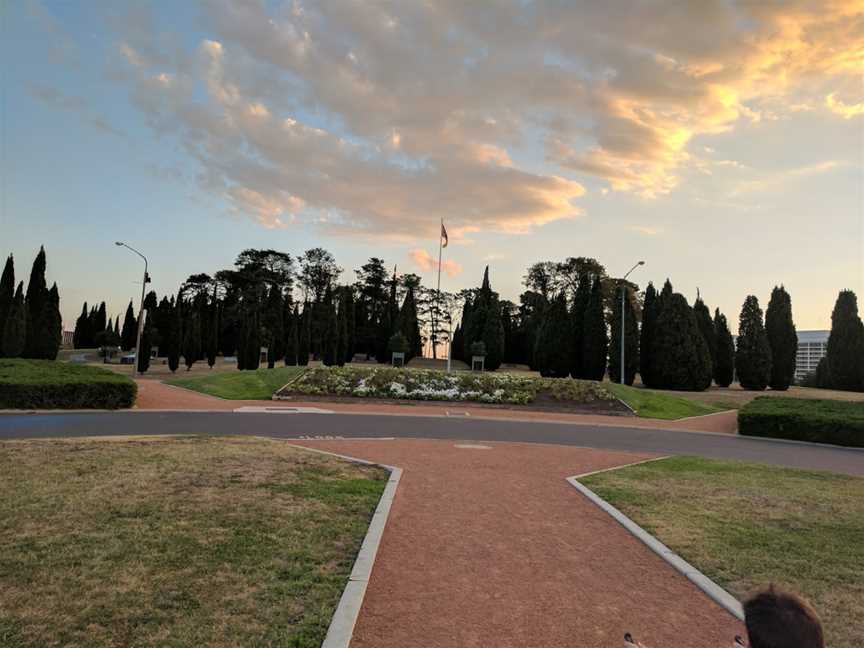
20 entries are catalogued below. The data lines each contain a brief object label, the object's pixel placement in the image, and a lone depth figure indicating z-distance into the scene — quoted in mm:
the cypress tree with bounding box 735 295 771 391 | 43000
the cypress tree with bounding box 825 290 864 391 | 43656
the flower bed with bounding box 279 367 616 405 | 29844
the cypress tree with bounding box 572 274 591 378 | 48031
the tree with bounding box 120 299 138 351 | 79562
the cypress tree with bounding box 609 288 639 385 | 45406
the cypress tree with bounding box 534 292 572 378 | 48438
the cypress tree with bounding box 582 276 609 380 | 45625
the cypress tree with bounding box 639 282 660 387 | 45750
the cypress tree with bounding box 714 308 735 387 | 47875
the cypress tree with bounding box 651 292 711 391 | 42375
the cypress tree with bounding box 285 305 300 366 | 61031
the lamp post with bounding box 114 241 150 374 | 38000
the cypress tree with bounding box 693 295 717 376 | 48594
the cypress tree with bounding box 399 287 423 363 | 70144
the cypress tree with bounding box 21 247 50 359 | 52719
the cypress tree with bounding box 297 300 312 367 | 61594
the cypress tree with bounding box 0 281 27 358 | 50156
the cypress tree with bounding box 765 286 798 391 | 44281
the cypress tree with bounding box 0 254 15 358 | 52366
